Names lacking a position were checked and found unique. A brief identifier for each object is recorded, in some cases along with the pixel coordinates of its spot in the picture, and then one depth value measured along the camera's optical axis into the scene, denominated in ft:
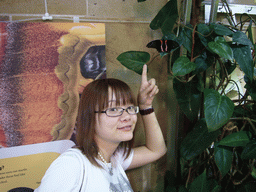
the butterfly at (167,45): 2.83
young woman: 2.23
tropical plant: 2.66
